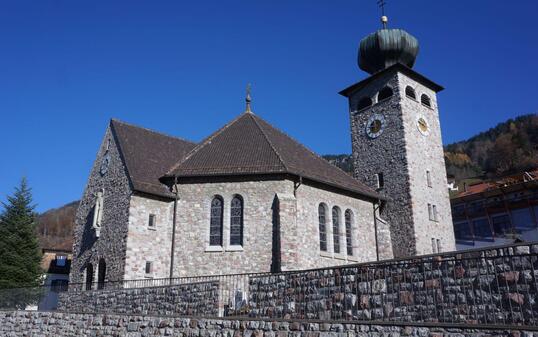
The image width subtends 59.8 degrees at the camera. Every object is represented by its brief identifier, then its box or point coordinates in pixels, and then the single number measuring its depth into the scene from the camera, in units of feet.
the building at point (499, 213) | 117.50
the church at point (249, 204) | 63.82
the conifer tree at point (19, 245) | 98.27
